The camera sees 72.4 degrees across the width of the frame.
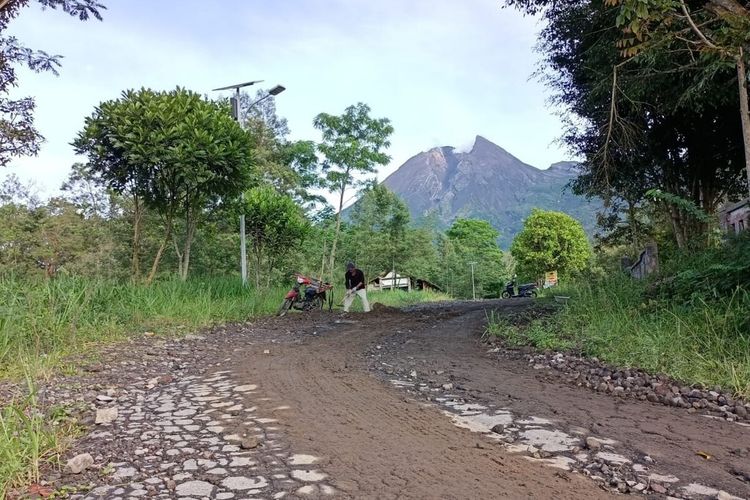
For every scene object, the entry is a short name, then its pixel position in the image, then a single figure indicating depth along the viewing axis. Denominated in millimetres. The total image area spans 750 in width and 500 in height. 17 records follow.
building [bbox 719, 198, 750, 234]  11885
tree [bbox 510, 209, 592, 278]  51094
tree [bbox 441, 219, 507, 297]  52250
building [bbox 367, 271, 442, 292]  39188
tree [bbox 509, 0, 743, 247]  8203
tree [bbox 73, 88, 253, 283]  9711
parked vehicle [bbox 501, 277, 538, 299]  38216
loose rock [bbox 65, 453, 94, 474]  2672
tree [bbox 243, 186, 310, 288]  14680
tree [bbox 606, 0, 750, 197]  4984
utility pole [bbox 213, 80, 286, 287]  13570
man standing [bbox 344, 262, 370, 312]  12867
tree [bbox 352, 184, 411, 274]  35000
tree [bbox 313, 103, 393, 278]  18766
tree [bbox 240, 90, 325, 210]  19345
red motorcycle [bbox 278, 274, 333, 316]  11717
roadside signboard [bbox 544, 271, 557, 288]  45038
